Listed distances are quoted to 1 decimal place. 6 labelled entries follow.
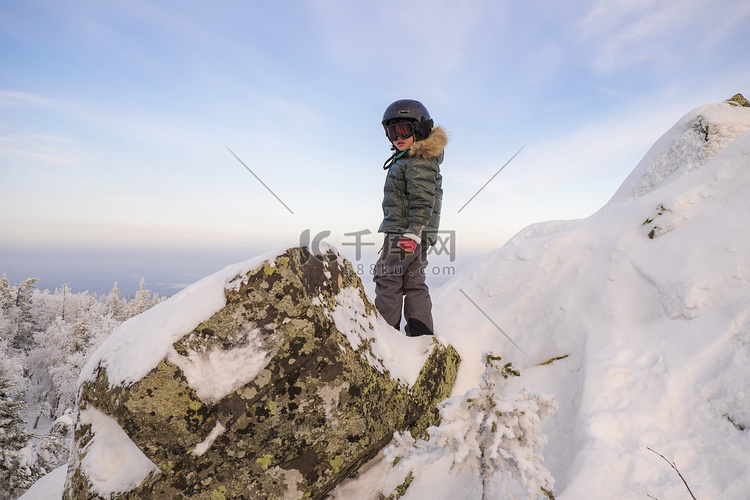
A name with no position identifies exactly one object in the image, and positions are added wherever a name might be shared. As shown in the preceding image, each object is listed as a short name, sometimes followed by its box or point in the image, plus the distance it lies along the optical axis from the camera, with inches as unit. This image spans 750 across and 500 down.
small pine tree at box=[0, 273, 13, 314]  1347.2
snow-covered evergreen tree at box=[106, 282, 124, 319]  1575.0
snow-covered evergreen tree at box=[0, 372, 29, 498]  574.6
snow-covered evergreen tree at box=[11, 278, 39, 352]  1387.8
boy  192.9
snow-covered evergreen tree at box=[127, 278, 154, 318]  1300.4
